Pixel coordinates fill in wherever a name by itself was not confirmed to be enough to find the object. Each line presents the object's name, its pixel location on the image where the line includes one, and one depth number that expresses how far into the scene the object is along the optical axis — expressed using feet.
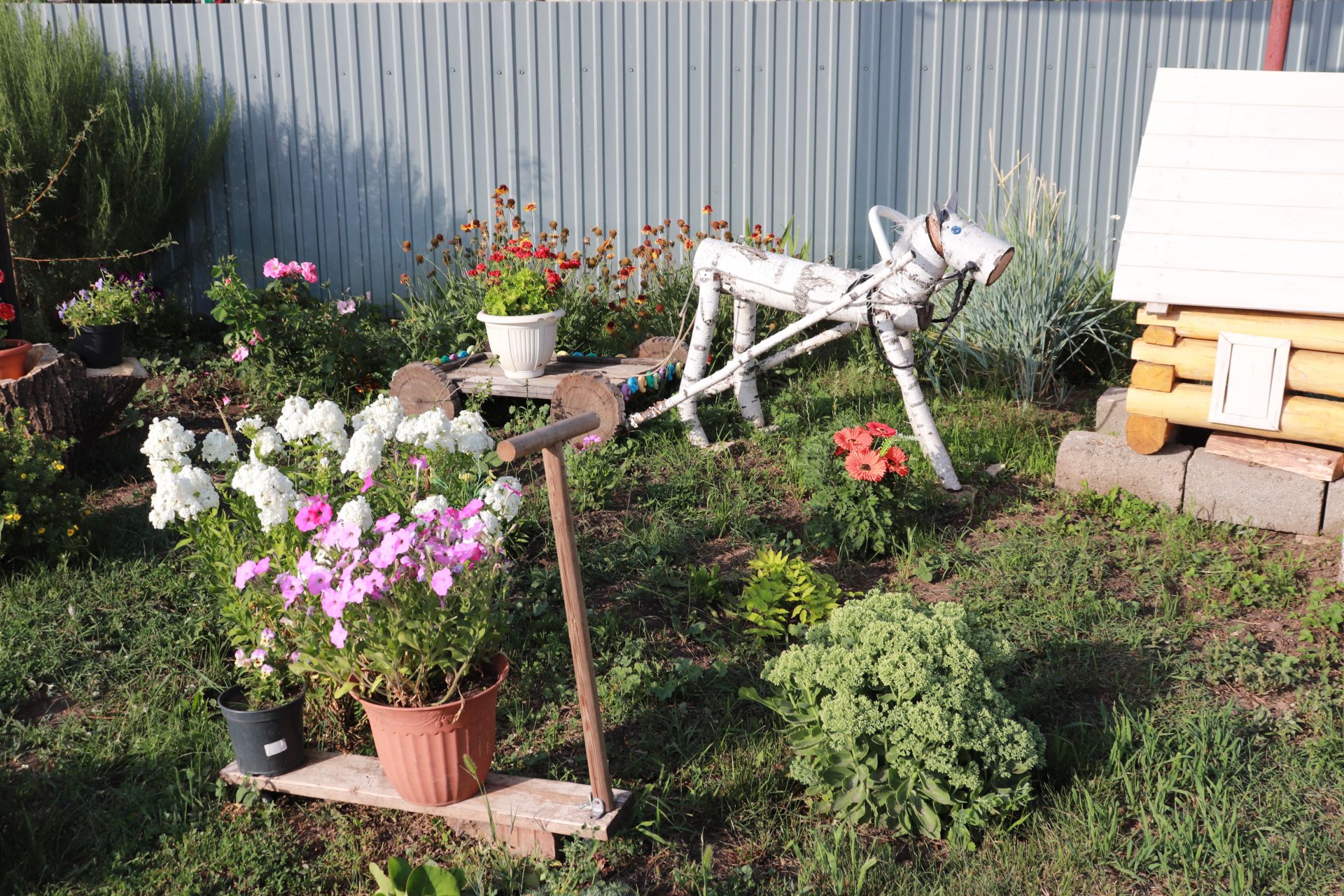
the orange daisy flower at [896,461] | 14.66
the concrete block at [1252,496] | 15.37
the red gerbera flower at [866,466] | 14.42
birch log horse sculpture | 15.42
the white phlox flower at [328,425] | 11.20
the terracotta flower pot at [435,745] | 9.29
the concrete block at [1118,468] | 16.33
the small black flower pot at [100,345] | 19.65
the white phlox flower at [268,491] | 9.99
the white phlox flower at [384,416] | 11.39
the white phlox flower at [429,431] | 11.50
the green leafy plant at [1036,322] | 20.85
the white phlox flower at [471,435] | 11.66
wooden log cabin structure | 15.30
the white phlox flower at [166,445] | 10.61
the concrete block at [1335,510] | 15.23
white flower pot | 18.93
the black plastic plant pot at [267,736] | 9.84
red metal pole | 21.40
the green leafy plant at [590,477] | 15.88
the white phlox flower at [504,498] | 10.22
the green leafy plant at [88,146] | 23.30
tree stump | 16.97
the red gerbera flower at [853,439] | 14.87
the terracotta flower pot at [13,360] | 17.30
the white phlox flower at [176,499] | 10.11
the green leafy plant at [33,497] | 13.85
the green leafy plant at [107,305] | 20.70
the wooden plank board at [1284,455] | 15.39
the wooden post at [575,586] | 8.71
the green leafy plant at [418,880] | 7.88
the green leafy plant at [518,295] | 19.12
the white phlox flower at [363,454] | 10.57
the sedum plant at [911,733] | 9.50
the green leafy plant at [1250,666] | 11.74
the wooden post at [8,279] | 18.90
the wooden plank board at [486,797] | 9.23
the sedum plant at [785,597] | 12.57
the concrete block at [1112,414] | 19.22
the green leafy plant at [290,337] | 20.34
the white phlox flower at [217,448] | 10.82
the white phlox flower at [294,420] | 11.15
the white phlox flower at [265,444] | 11.10
